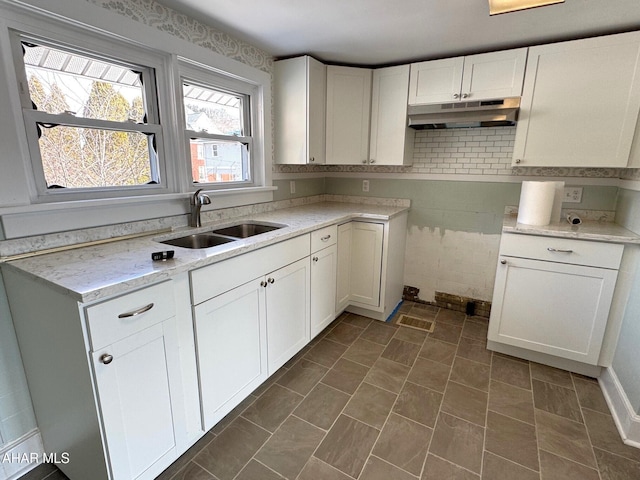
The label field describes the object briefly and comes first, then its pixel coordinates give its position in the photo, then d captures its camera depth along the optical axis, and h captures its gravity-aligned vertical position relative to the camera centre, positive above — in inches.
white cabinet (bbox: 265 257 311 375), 75.0 -34.8
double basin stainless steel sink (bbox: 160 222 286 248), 74.9 -16.3
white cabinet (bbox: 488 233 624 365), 78.7 -31.0
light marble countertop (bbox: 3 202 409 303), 42.6 -15.0
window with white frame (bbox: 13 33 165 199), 55.7 +9.3
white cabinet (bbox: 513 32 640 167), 79.2 +18.4
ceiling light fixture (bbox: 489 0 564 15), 49.3 +26.3
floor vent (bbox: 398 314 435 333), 108.6 -51.7
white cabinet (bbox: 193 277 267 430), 59.0 -35.1
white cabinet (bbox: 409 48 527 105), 90.0 +27.9
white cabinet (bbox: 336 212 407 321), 105.4 -31.2
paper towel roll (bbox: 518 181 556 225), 85.6 -7.3
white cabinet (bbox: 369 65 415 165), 105.3 +17.9
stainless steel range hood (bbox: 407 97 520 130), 88.9 +17.0
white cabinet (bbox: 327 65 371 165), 107.7 +19.3
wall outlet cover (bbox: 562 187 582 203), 96.7 -6.1
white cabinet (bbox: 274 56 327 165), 100.4 +19.7
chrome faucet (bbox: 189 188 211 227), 77.3 -8.1
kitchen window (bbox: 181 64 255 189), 82.4 +11.5
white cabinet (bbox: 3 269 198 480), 43.0 -30.5
